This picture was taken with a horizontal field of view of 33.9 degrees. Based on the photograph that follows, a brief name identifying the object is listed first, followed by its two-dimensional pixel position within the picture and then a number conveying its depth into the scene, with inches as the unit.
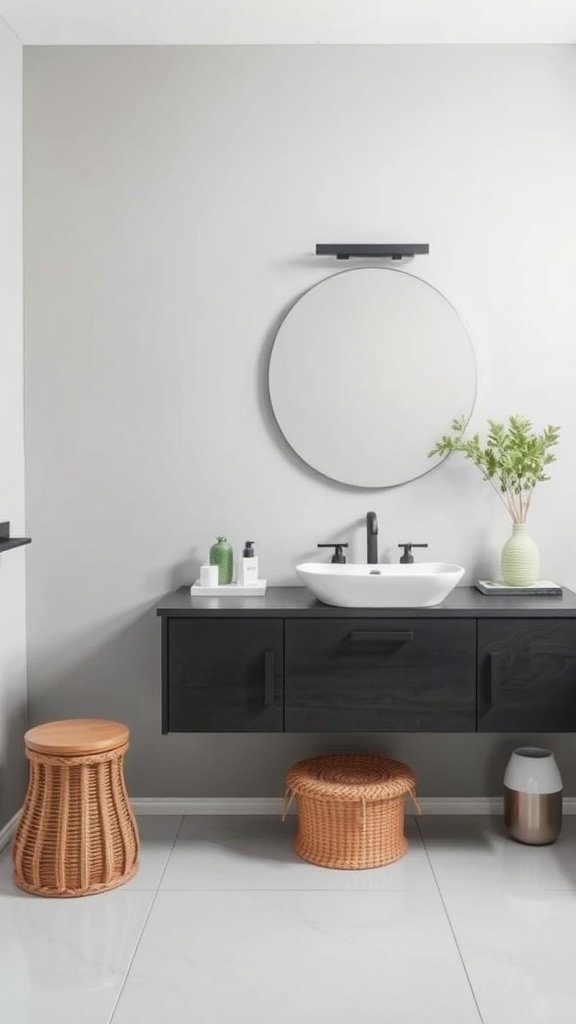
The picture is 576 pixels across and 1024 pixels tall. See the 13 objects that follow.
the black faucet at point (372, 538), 120.4
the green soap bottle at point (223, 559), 120.8
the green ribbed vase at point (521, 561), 118.8
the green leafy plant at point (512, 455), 119.1
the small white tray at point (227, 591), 118.8
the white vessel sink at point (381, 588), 106.4
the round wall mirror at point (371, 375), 124.0
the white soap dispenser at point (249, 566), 119.6
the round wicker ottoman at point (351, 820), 110.1
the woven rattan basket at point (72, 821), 103.8
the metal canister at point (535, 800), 116.0
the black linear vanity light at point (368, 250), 122.2
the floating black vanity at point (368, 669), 109.3
